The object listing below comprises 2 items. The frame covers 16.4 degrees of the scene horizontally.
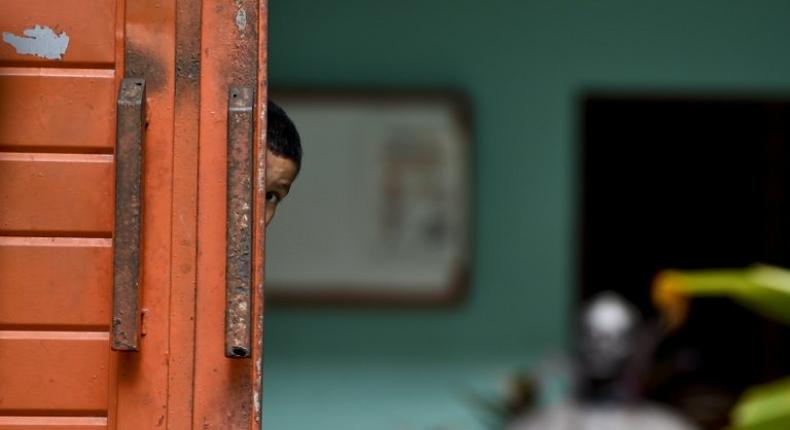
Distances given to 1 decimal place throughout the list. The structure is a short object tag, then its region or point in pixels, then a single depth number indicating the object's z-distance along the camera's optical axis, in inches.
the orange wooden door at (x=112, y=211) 122.8
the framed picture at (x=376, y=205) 303.0
